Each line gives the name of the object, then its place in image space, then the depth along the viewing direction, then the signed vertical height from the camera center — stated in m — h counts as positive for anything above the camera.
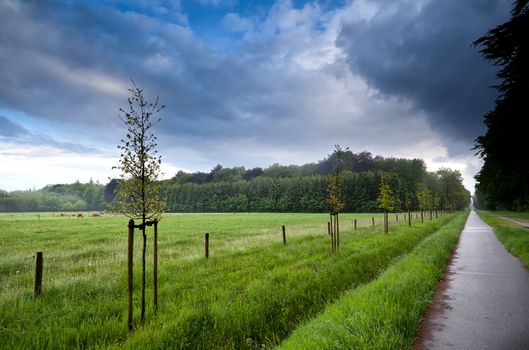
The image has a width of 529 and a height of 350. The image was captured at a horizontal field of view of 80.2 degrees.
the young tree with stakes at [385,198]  28.32 -0.29
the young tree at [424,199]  51.79 -0.84
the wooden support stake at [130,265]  6.18 -1.34
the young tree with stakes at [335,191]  18.02 +0.28
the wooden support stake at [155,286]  6.94 -2.01
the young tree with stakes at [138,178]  7.12 +0.49
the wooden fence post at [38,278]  8.35 -2.04
